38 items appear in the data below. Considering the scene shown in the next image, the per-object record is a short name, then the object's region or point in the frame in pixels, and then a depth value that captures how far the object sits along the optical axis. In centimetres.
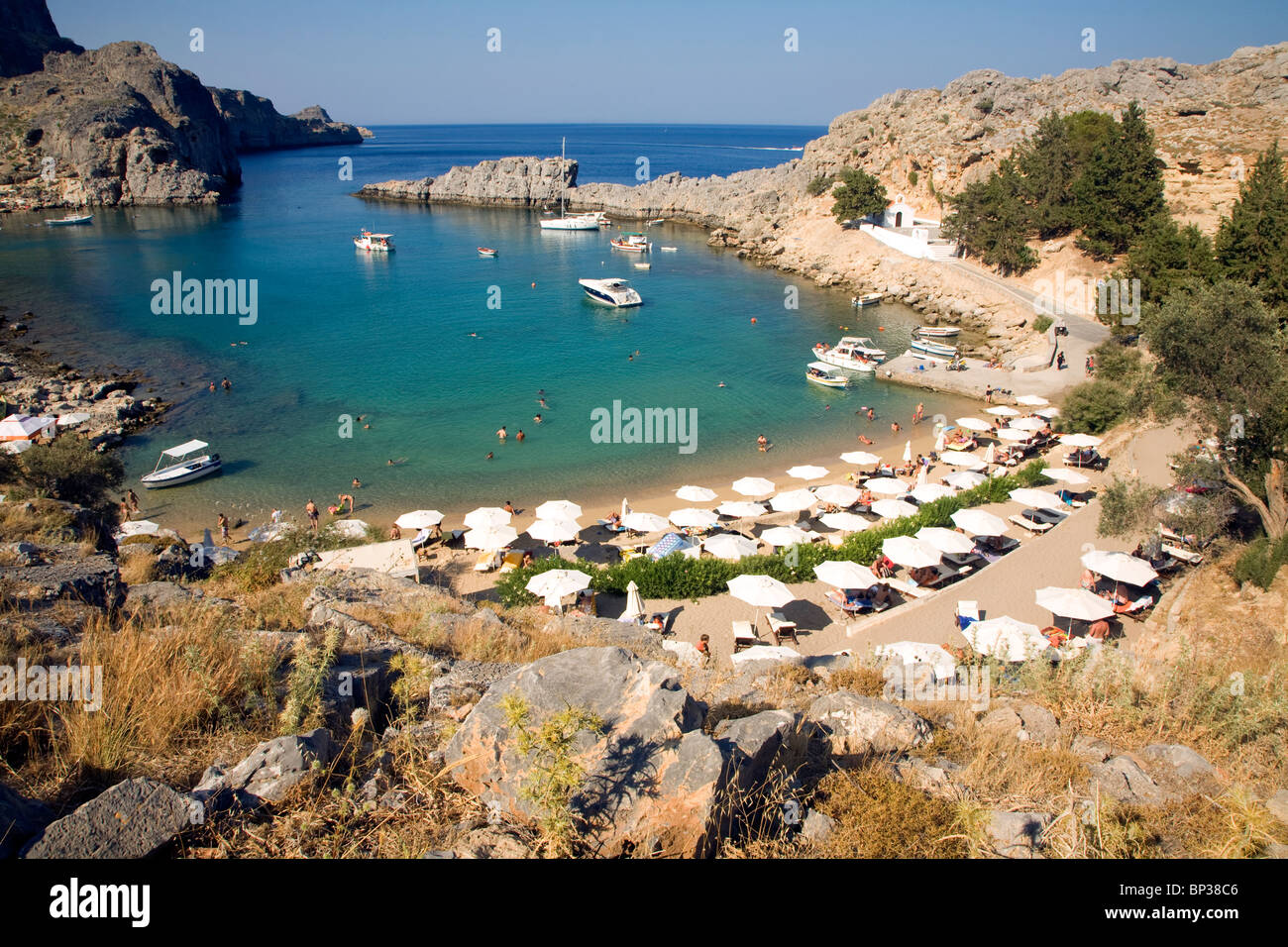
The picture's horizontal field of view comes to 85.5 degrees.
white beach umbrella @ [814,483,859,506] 2203
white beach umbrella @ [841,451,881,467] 2506
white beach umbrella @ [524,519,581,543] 1994
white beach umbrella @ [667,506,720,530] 2097
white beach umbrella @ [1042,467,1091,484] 2219
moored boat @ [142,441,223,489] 2536
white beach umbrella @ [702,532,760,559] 1873
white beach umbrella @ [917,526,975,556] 1838
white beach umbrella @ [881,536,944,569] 1772
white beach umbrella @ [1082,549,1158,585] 1571
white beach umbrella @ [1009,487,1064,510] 2120
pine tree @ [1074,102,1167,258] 4091
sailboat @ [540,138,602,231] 8069
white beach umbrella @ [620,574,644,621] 1630
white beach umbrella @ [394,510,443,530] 2161
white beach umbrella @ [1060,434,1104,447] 2420
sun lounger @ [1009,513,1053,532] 2088
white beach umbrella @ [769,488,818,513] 2233
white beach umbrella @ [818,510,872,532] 2056
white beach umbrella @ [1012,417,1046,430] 2756
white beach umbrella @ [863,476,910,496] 2309
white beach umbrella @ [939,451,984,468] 2527
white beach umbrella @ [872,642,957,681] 1169
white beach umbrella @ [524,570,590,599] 1631
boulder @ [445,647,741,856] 433
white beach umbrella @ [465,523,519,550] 2008
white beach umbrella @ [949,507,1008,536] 1903
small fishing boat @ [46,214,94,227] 7625
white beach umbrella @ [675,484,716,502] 2269
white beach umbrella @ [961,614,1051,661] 1308
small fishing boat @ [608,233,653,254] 6794
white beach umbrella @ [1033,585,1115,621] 1462
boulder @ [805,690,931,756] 707
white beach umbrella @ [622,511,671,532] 2120
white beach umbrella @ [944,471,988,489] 2359
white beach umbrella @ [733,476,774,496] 2327
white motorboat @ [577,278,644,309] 5034
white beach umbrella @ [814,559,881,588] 1666
